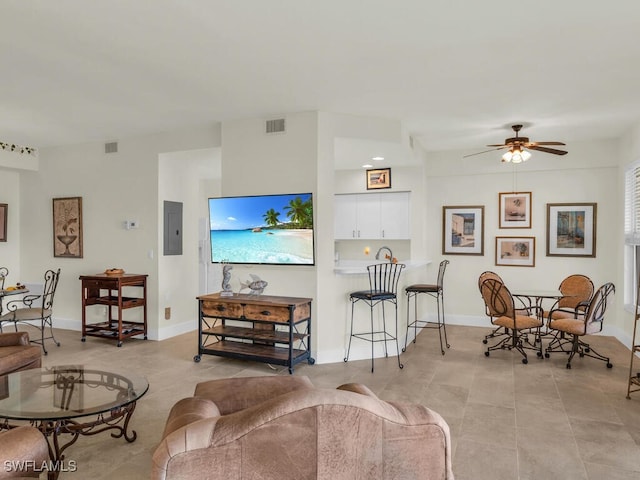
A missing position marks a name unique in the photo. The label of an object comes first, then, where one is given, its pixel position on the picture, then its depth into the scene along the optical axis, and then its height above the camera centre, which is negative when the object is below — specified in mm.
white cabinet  6945 +265
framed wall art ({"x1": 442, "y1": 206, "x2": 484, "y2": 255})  6840 +43
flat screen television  4770 +33
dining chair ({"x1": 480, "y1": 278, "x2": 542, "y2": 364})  4988 -936
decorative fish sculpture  4824 -569
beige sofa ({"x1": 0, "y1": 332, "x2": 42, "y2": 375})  3395 -956
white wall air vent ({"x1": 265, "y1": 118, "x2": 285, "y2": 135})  4930 +1171
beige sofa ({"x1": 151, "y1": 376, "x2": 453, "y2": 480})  1304 -622
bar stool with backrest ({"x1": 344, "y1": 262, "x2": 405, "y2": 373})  4704 -671
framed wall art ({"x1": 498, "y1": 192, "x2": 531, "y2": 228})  6566 +351
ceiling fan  5176 +985
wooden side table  5574 -893
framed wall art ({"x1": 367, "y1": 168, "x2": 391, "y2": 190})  6957 +845
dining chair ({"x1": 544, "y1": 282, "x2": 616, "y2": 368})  4613 -970
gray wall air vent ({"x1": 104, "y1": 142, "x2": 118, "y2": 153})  6176 +1163
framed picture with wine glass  6480 +61
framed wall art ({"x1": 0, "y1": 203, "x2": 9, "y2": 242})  6770 +149
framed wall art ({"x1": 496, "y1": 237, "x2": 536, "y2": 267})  6539 -267
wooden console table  4449 -1067
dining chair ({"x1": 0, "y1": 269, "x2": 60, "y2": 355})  5211 -994
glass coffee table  2418 -983
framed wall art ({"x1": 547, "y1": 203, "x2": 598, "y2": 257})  6262 +60
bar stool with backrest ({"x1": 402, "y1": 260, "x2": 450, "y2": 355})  5344 -688
